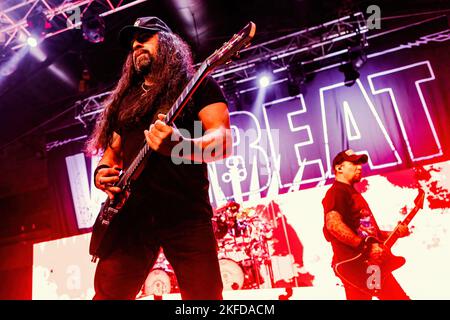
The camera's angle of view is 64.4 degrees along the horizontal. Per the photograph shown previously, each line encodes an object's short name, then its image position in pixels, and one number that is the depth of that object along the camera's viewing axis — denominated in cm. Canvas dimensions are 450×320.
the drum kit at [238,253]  564
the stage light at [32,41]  609
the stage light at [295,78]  689
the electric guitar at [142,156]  165
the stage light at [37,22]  599
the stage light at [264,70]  683
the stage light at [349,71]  671
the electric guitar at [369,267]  432
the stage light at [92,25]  577
